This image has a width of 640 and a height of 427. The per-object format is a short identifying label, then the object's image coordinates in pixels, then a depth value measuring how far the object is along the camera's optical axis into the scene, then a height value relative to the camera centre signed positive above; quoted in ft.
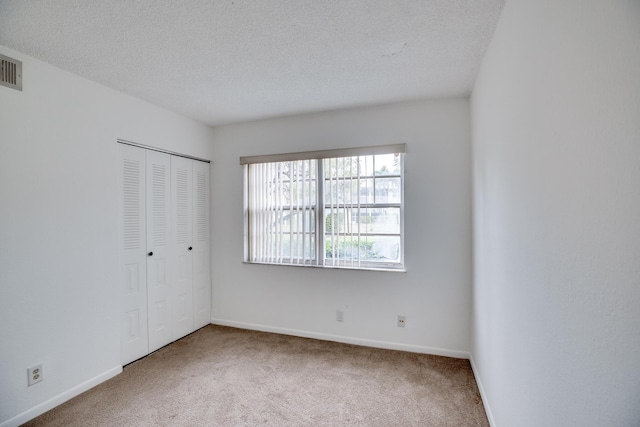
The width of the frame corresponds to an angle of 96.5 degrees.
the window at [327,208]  10.09 +0.15
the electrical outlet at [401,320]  9.75 -3.72
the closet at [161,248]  9.07 -1.24
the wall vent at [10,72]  6.30 +3.18
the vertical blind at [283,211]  11.02 +0.05
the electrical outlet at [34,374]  6.61 -3.76
